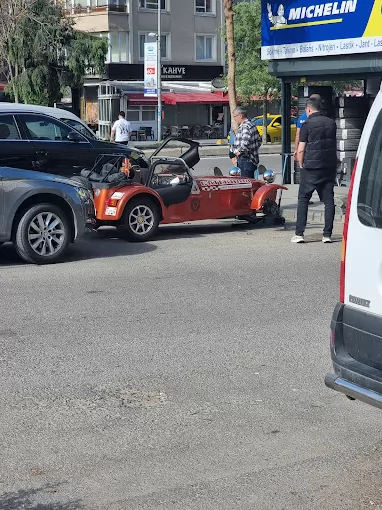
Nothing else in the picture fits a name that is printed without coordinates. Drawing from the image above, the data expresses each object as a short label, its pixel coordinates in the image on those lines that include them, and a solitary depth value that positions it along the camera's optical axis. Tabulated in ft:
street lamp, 135.22
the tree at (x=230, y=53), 59.88
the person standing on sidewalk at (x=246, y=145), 46.44
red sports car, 39.06
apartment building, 180.45
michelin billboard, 51.37
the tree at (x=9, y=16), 124.99
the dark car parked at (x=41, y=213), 33.68
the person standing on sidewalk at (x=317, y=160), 37.27
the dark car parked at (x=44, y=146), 46.93
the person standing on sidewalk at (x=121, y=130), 80.23
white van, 14.82
